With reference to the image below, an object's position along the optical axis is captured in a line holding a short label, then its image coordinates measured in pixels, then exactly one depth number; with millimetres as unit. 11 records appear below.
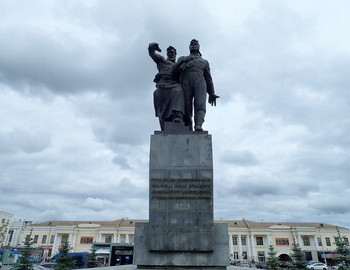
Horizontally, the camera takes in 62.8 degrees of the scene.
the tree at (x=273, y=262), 23022
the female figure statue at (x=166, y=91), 9406
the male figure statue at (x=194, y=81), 9305
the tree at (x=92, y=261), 29516
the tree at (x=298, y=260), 21594
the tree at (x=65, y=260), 22216
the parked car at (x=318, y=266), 40219
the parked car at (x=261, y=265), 46369
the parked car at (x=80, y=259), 37934
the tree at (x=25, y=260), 19297
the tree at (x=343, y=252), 16709
